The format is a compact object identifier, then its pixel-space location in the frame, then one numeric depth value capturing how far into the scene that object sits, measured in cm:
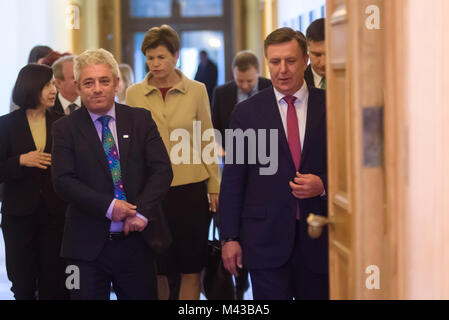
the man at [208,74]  1247
